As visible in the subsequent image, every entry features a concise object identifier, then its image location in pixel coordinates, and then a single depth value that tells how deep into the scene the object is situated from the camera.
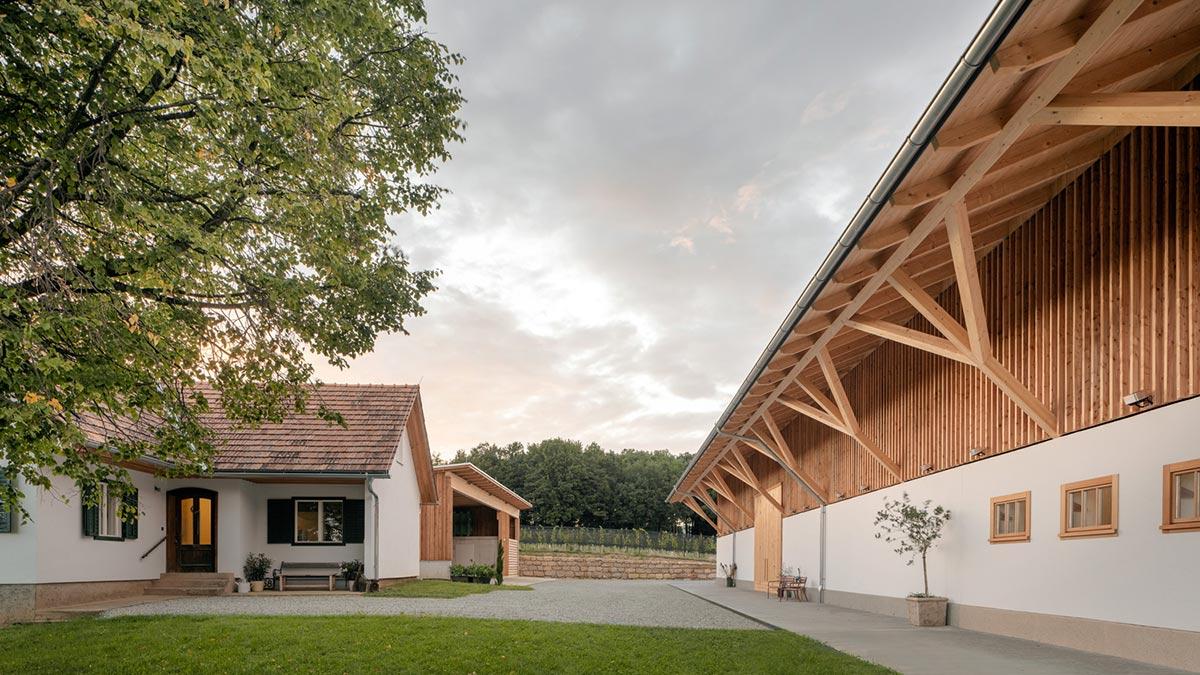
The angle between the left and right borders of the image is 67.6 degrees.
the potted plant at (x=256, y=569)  18.25
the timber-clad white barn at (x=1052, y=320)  6.37
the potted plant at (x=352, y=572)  18.58
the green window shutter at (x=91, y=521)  14.90
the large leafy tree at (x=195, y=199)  6.00
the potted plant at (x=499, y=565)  25.16
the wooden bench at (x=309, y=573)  18.69
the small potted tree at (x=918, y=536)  12.02
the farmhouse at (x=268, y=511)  15.56
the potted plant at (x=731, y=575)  29.58
